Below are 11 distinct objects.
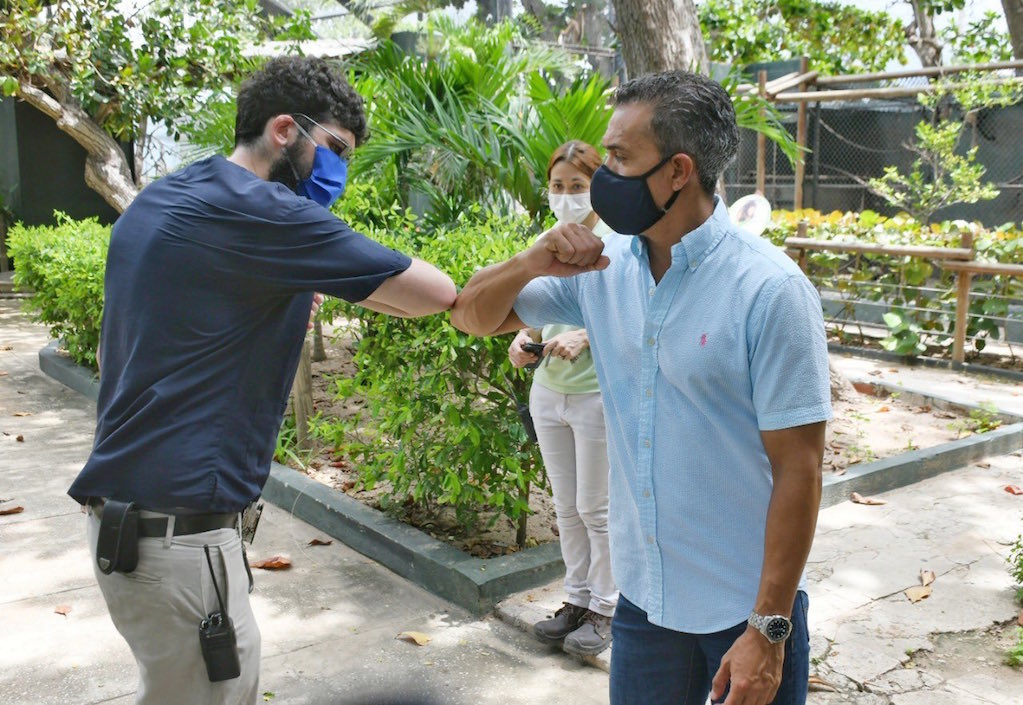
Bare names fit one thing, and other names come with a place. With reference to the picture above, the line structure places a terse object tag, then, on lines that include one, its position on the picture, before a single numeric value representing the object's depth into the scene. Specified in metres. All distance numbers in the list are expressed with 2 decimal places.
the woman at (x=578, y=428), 4.01
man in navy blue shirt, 2.31
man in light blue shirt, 1.99
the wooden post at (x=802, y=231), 10.74
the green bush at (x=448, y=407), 4.77
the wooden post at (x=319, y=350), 9.45
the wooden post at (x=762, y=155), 11.72
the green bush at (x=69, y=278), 8.84
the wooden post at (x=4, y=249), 17.27
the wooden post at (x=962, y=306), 9.18
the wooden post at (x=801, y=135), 11.79
